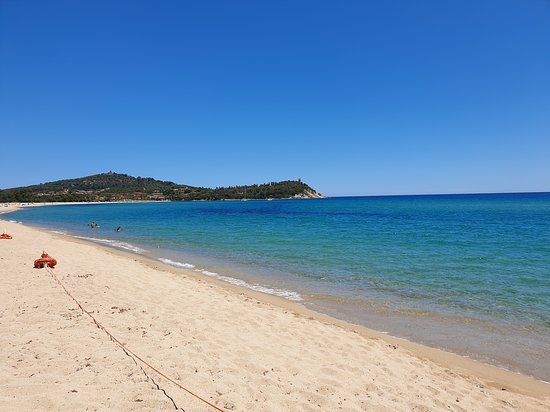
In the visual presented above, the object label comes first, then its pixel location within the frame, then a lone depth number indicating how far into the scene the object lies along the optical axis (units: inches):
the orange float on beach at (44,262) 486.0
